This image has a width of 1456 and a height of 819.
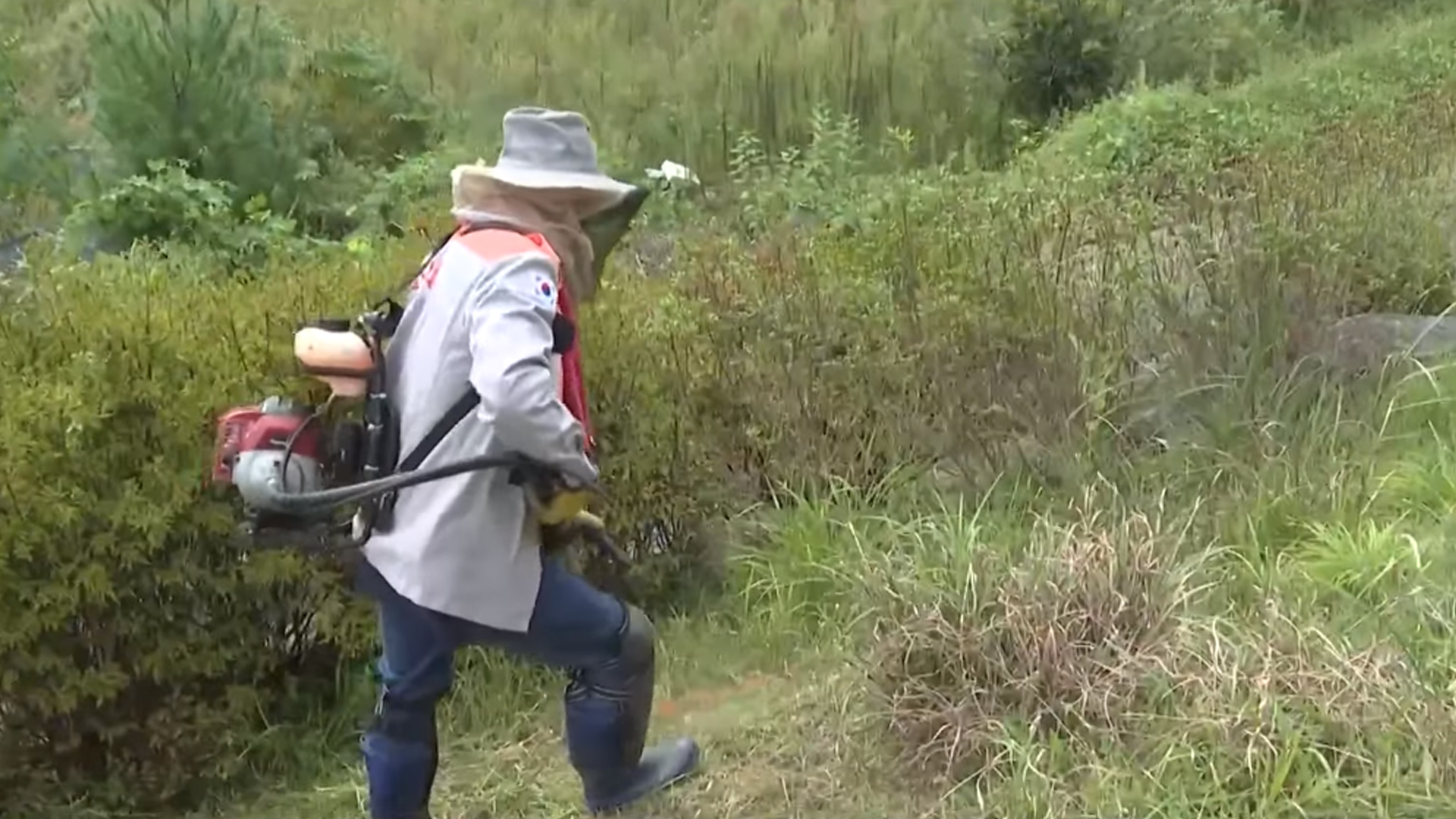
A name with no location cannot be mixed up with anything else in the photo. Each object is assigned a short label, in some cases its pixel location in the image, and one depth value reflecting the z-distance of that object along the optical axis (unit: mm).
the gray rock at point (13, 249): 8258
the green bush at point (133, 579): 4090
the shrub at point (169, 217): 8578
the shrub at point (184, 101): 9523
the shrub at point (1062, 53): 13078
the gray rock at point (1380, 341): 5500
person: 3168
